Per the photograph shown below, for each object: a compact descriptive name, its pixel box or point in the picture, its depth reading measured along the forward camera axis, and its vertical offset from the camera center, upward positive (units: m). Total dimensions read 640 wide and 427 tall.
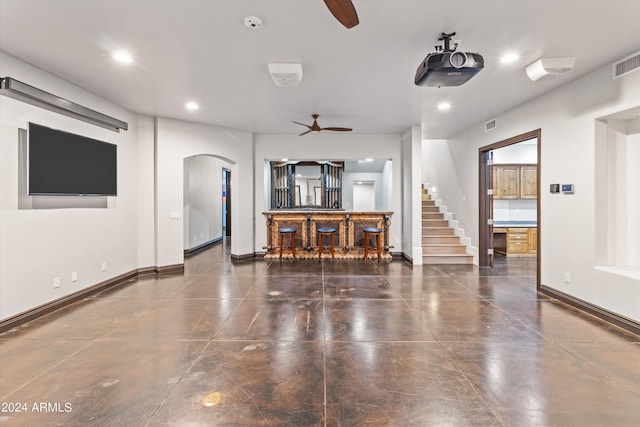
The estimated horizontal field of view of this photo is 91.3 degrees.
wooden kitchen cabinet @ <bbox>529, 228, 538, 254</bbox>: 7.68 -0.70
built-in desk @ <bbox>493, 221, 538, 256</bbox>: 7.69 -0.66
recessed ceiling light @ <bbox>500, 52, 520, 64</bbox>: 3.45 +1.74
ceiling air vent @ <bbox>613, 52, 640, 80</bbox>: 3.32 +1.59
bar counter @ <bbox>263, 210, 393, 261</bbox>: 7.57 -0.42
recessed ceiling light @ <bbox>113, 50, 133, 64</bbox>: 3.39 +1.74
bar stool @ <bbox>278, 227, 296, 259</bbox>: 6.96 -0.51
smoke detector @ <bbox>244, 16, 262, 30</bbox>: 2.73 +1.70
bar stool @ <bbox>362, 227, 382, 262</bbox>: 6.89 -0.52
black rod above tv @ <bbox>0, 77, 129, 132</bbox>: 3.26 +1.35
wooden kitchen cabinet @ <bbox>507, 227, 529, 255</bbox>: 7.70 -0.72
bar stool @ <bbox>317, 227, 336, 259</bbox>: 7.04 -0.50
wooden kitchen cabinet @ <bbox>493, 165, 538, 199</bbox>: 7.91 +0.76
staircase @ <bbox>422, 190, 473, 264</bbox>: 7.04 -0.74
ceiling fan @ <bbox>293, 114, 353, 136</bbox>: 5.85 +1.61
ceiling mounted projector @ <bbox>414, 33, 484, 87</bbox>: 2.94 +1.41
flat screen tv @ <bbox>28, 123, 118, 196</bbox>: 3.63 +0.66
